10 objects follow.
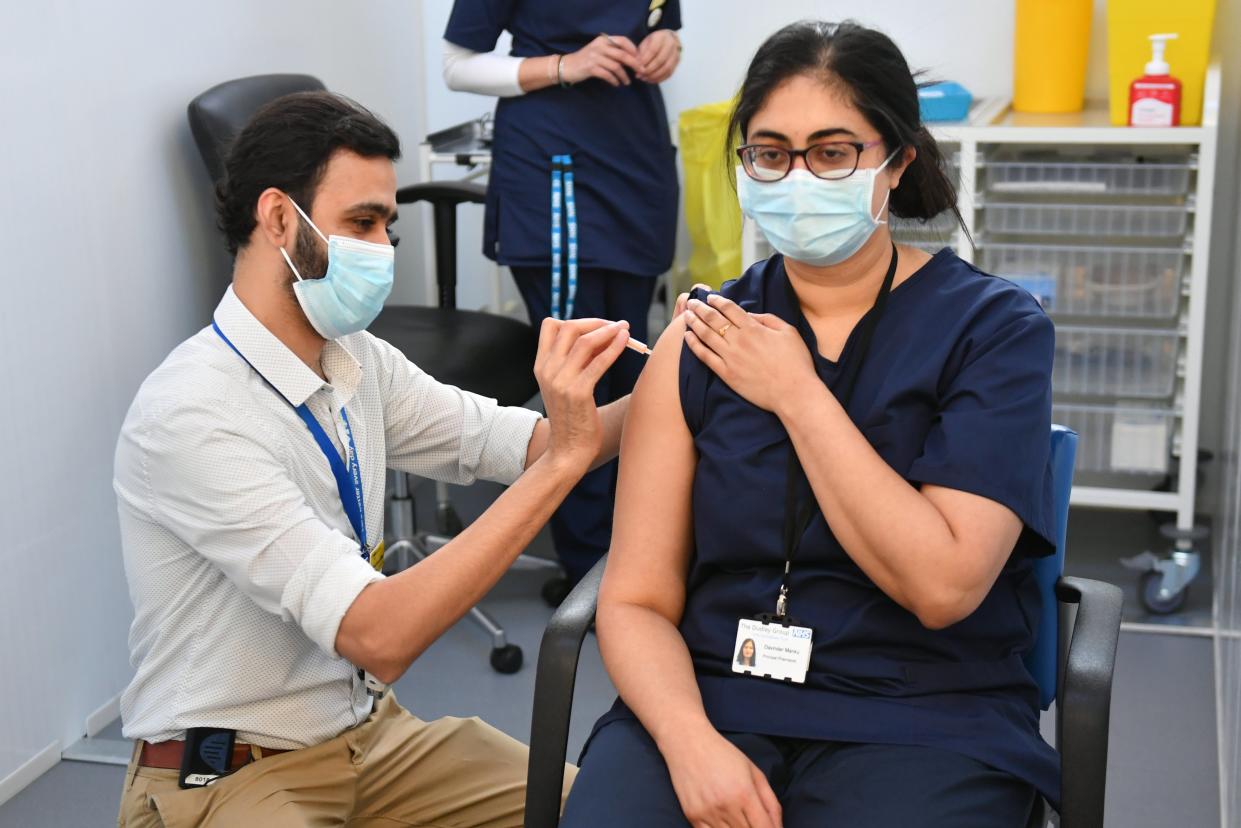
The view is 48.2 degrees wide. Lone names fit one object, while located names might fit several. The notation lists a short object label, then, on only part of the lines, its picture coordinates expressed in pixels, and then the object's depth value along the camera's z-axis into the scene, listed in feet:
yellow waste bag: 11.30
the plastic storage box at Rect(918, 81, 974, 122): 9.97
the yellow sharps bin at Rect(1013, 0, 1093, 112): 10.76
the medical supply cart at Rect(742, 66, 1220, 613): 9.79
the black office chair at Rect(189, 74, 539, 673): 8.52
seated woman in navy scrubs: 4.58
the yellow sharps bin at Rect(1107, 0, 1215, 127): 9.61
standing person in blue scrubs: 9.17
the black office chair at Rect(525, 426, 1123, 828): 4.43
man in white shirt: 4.88
